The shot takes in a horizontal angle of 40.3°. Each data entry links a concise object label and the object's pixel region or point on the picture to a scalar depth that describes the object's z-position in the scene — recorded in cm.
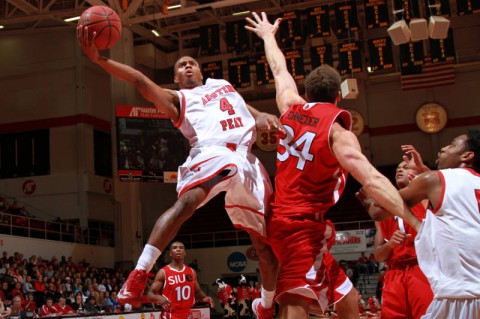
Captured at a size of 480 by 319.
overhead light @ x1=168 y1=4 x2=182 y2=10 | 2061
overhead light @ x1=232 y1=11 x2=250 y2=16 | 2291
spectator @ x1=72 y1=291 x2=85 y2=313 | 1582
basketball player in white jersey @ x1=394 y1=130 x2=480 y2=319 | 365
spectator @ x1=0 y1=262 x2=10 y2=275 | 1562
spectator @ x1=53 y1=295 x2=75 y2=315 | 1503
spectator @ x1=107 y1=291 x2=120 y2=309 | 1735
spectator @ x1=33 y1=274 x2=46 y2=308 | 1565
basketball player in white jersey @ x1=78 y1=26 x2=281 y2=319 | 449
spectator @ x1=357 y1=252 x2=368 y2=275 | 2103
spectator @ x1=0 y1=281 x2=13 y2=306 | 1434
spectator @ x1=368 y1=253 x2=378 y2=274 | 2130
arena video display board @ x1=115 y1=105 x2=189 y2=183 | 1797
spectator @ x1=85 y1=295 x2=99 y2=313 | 1535
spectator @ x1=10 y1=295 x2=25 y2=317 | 1333
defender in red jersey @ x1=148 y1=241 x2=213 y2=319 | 925
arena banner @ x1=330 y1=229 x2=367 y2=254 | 2241
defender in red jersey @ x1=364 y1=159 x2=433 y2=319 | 508
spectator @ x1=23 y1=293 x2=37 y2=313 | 1482
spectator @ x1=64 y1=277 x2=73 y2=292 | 1689
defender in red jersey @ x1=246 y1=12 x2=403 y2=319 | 404
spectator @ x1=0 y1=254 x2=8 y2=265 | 1645
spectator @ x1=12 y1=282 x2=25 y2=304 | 1455
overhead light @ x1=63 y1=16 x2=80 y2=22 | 2147
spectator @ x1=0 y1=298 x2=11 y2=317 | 1245
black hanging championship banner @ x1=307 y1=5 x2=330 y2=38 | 1823
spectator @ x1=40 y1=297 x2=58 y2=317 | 1465
